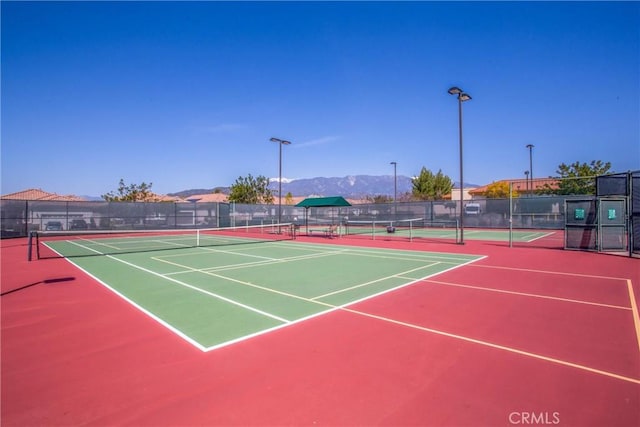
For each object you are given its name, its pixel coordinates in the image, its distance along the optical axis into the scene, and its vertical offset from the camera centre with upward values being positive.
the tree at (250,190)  58.16 +3.78
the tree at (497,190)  65.76 +4.46
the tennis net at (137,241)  16.82 -1.95
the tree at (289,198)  96.81 +3.89
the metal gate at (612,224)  14.48 -0.53
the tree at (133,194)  51.46 +2.78
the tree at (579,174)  46.50 +5.25
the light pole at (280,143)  28.23 +5.93
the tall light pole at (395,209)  38.20 +0.32
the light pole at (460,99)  16.64 +5.82
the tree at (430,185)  60.05 +4.82
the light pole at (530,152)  44.27 +7.96
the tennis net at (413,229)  25.08 -1.79
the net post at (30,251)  13.23 -1.55
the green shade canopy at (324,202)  24.67 +0.74
